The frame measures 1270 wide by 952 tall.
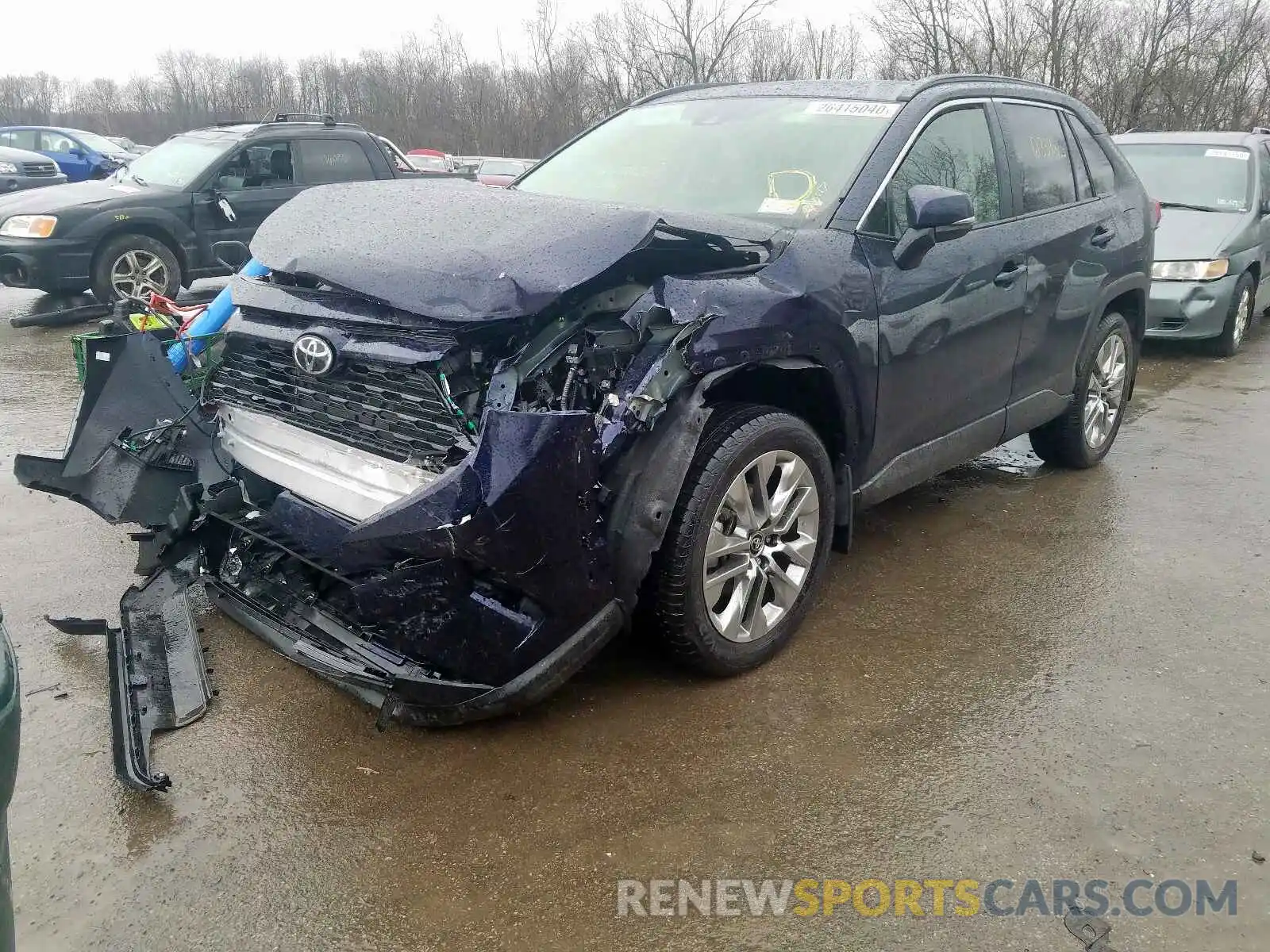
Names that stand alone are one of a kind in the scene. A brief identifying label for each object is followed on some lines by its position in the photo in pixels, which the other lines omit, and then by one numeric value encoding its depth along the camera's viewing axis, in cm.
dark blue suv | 263
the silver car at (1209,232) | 813
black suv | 870
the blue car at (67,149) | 2014
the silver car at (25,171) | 1642
